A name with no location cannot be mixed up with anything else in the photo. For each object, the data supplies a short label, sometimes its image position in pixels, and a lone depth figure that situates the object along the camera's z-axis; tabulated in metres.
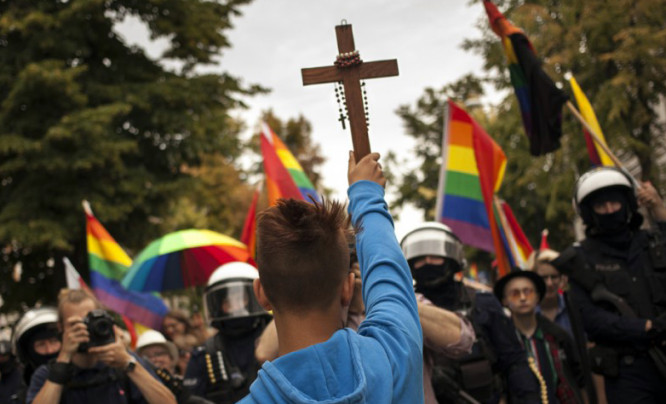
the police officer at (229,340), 5.87
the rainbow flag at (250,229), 10.62
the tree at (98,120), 16.70
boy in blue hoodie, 2.26
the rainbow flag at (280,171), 9.88
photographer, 4.92
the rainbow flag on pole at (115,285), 10.84
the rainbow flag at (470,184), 9.50
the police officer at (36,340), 6.08
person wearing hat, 6.46
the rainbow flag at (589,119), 8.62
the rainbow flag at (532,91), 8.20
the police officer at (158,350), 8.33
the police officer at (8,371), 7.92
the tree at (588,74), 15.66
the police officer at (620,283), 5.55
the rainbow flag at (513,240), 9.43
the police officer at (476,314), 5.20
